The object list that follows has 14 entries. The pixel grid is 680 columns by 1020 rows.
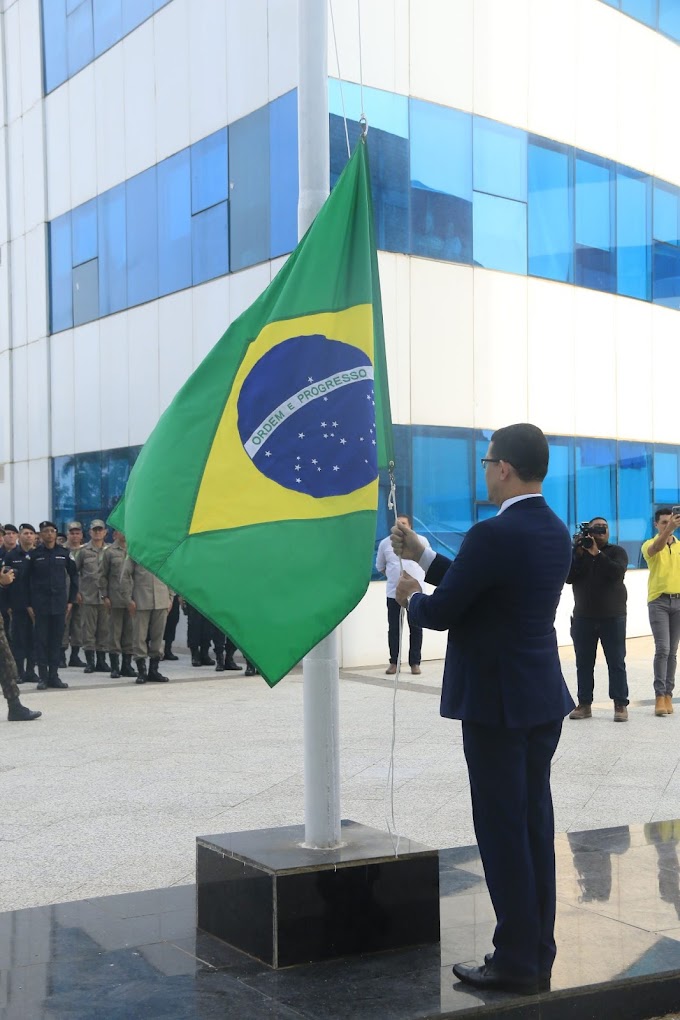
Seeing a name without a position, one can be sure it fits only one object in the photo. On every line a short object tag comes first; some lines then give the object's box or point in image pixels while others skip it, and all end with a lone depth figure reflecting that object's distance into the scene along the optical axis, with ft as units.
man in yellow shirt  40.29
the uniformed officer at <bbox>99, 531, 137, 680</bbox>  53.57
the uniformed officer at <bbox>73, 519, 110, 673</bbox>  55.36
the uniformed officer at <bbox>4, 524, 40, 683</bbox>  50.93
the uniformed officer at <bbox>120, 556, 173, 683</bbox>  50.93
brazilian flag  15.56
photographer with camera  38.93
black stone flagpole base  15.64
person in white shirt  47.45
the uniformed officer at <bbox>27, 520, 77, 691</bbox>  49.34
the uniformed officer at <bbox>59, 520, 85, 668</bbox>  56.29
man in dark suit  14.57
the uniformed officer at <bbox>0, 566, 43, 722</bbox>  38.73
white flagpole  16.75
